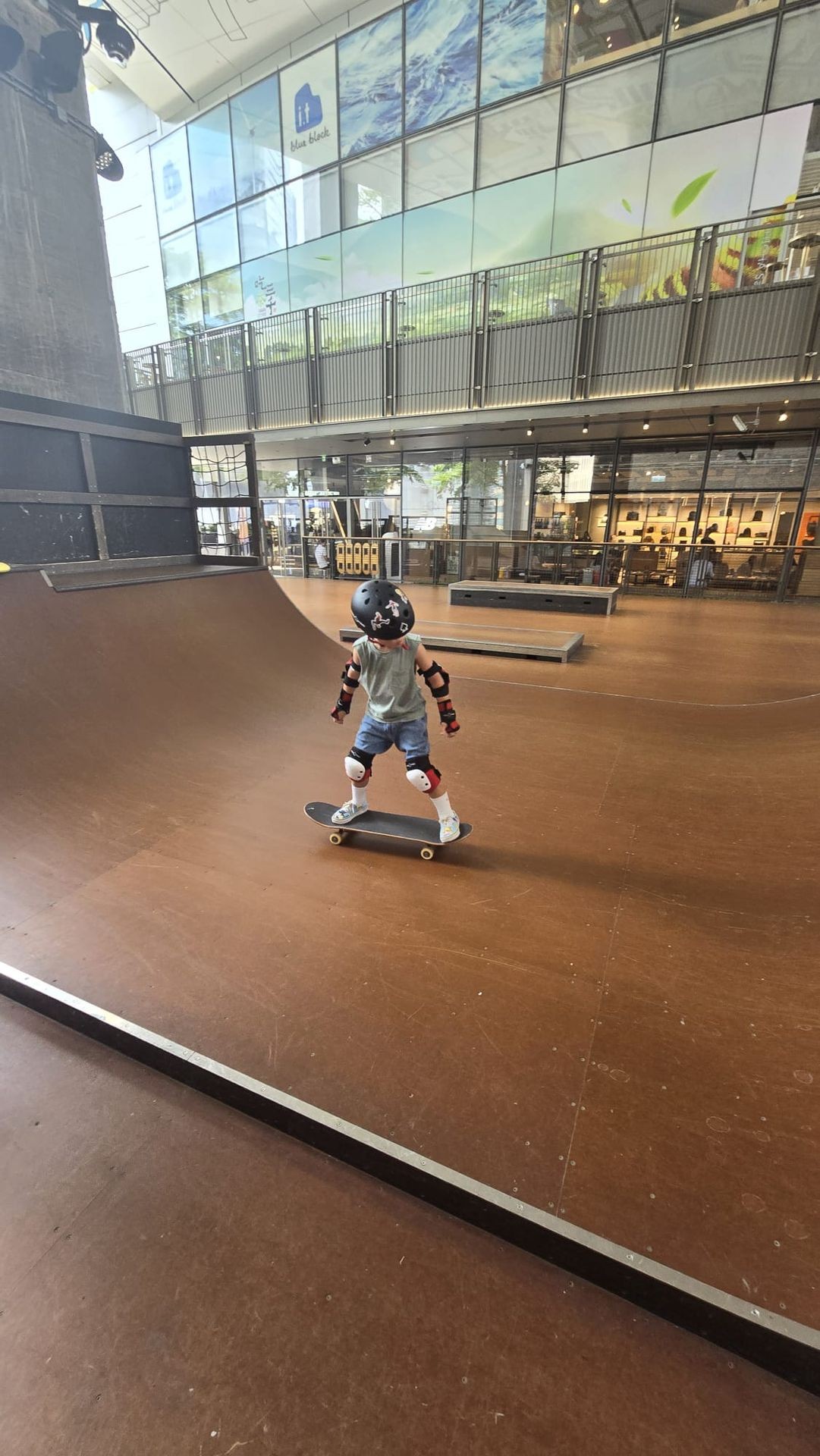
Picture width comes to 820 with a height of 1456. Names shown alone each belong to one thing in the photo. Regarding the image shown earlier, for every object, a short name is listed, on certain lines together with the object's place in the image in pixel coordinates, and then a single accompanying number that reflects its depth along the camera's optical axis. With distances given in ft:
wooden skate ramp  5.00
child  9.36
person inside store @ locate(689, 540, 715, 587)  44.98
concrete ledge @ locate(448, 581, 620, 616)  37.73
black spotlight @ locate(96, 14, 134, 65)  23.97
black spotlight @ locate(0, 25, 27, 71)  18.89
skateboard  9.66
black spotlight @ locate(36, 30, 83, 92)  20.18
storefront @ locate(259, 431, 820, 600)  42.83
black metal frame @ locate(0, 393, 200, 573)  17.11
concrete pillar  19.72
